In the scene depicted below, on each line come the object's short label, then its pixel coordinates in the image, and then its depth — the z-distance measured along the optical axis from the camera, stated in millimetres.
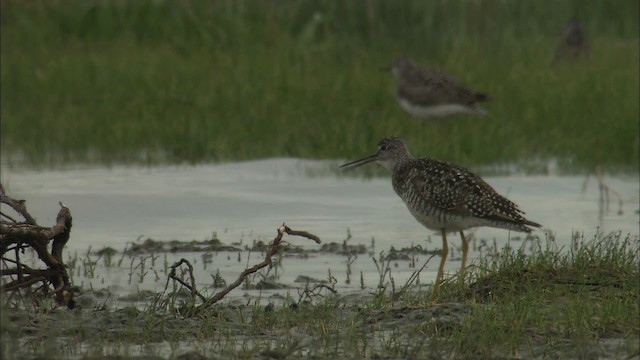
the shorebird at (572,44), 34125
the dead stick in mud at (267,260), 12820
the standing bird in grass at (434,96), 26797
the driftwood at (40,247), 12531
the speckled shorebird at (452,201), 15648
